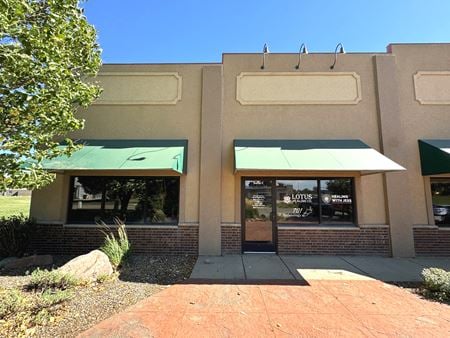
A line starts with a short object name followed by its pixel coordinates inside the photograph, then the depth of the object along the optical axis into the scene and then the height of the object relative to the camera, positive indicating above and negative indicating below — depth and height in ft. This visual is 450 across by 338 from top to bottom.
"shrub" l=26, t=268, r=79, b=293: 18.39 -5.27
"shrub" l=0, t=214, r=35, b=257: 27.96 -3.28
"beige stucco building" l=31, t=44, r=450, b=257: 30.14 +5.91
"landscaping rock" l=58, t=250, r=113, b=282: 20.22 -4.80
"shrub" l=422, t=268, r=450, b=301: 18.57 -5.50
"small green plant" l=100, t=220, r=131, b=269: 24.21 -4.20
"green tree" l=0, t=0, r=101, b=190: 15.57 +7.88
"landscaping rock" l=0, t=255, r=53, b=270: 24.73 -5.38
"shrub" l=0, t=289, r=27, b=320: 14.16 -5.36
